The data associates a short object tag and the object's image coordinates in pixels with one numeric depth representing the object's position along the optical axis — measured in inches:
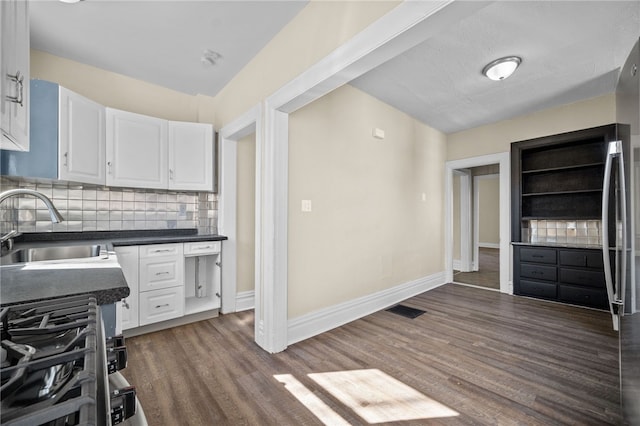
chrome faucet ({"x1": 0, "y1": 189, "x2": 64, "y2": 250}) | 40.0
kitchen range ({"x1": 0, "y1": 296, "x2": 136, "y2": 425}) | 14.0
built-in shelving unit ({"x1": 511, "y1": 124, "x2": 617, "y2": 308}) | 131.5
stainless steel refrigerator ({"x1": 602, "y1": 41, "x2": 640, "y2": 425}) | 42.6
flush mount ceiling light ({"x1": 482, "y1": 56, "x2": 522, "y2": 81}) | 101.2
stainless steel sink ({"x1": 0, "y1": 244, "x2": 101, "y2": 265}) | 73.6
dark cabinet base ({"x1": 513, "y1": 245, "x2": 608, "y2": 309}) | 127.7
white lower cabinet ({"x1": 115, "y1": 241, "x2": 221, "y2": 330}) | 97.7
